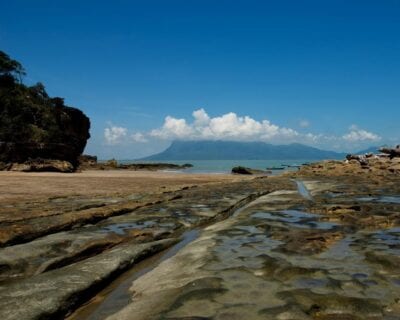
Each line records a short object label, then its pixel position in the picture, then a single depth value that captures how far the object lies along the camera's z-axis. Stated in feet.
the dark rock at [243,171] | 199.11
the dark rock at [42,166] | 131.85
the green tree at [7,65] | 224.33
